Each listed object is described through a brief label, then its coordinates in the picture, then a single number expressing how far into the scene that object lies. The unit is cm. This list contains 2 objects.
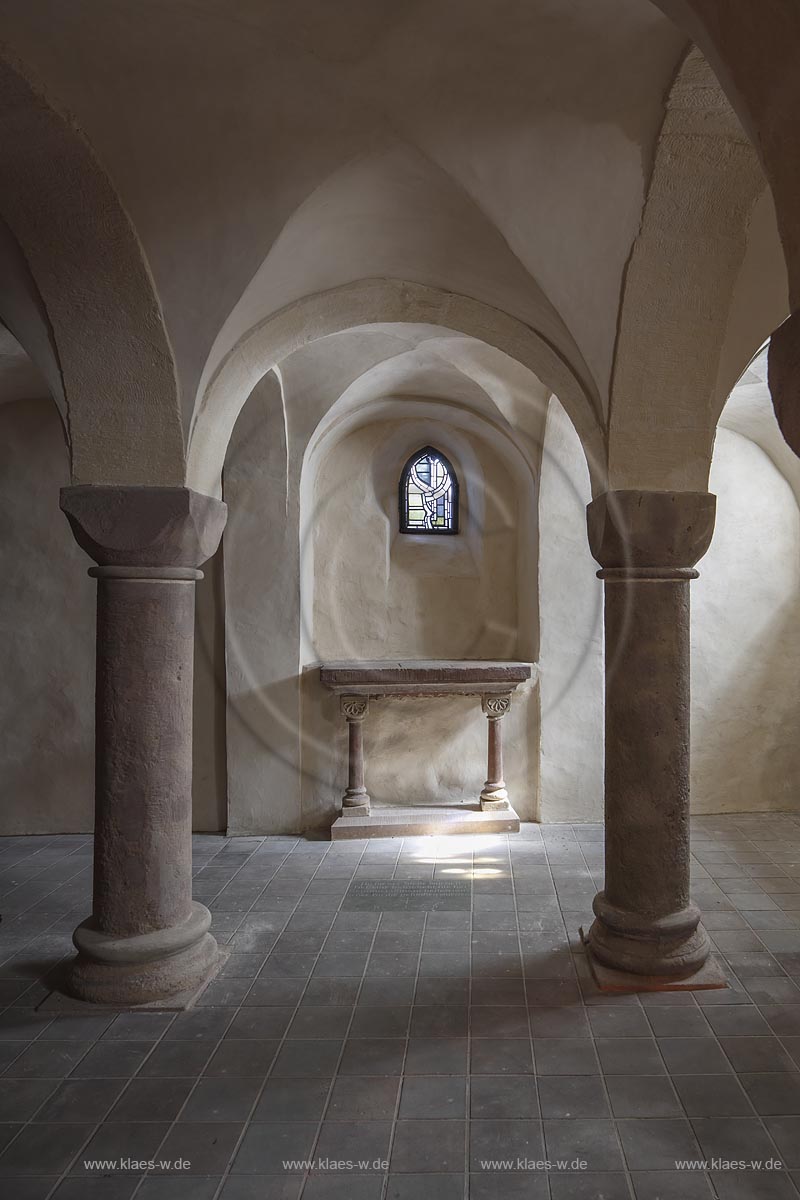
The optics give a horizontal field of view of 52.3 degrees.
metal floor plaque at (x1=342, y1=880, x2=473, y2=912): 514
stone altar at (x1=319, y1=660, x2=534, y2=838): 693
